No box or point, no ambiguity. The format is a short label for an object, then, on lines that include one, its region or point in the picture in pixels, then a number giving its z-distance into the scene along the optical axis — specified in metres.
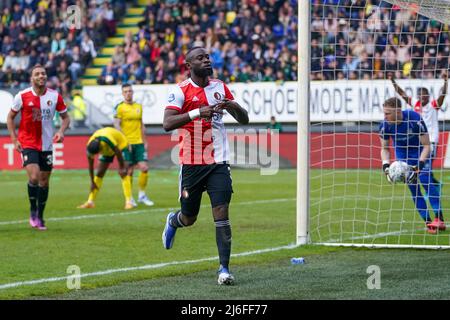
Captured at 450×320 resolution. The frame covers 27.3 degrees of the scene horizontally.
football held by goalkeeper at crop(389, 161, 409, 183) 11.80
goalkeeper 12.30
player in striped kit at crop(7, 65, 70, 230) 13.06
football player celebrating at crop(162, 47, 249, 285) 8.51
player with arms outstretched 16.80
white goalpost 11.02
